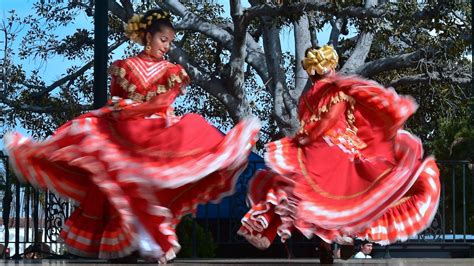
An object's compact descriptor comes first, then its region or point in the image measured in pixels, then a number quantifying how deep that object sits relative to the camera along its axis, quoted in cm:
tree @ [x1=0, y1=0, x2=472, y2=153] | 1325
